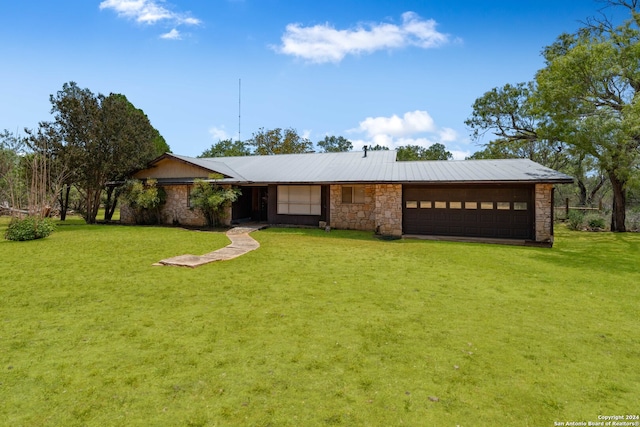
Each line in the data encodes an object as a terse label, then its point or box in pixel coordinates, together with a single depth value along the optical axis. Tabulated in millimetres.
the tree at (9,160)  20827
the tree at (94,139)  17203
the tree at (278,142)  39500
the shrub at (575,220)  18844
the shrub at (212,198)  16203
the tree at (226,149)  46181
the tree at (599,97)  12625
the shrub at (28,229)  11969
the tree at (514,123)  22661
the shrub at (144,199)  17423
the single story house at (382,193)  13219
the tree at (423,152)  47375
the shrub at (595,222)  18172
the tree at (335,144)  63375
